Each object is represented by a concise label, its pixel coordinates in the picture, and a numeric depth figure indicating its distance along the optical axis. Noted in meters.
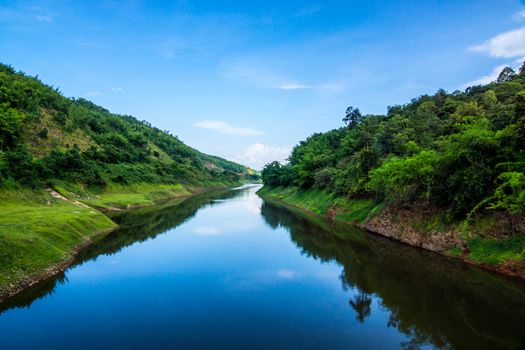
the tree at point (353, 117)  127.89
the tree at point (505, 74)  89.56
